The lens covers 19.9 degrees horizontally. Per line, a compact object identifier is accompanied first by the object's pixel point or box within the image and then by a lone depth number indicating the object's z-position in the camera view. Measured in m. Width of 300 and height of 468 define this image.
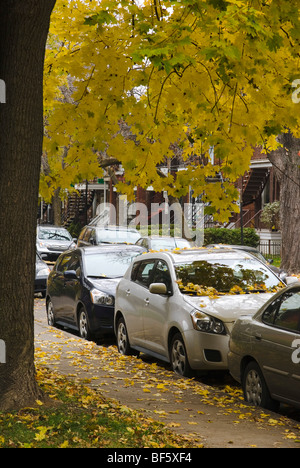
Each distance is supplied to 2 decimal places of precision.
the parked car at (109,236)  28.83
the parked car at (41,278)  23.53
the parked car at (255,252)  20.95
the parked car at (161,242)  25.43
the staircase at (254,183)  44.38
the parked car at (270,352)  8.63
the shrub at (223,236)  40.78
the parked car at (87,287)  15.21
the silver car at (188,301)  11.05
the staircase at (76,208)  63.41
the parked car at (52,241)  32.47
